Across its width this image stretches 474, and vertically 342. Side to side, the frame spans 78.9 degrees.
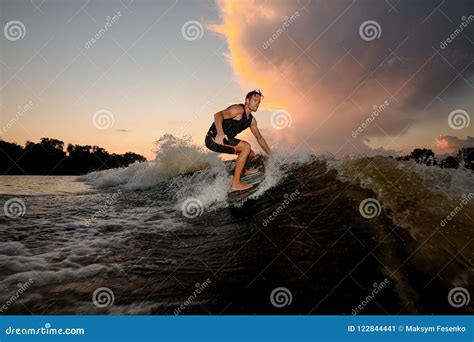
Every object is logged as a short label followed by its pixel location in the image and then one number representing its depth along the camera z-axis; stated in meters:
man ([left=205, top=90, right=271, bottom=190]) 5.00
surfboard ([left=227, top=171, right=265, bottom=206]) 5.40
